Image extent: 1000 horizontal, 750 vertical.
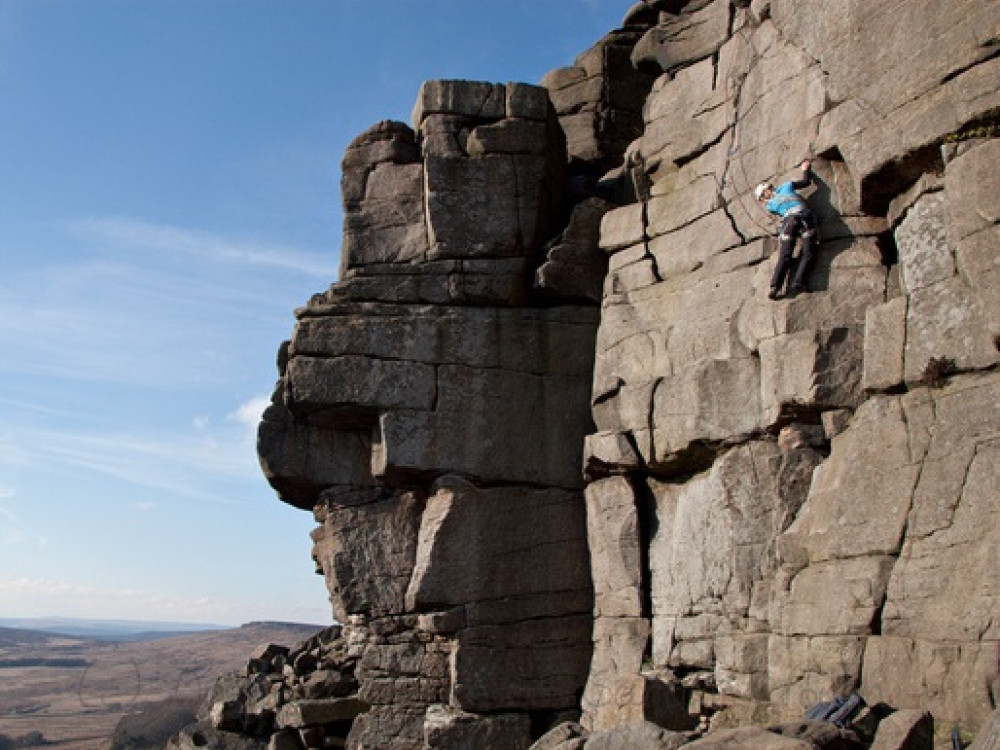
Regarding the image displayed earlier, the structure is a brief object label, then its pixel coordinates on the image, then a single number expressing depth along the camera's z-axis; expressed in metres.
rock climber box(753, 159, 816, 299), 16.44
